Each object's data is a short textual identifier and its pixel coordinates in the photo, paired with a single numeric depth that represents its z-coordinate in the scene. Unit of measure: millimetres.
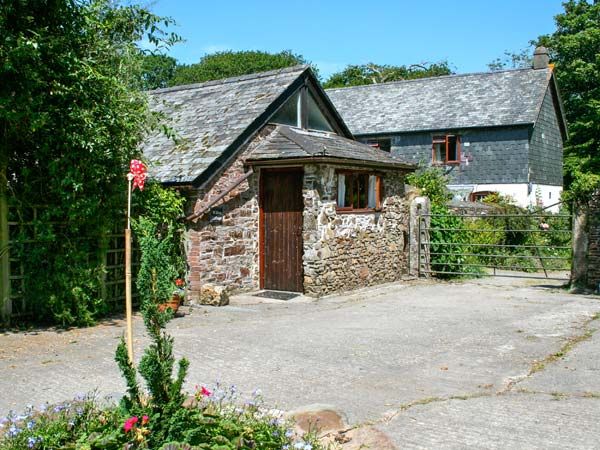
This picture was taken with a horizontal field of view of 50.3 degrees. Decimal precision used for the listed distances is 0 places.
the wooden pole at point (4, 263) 10641
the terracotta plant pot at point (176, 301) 11969
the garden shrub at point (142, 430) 4602
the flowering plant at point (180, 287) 12122
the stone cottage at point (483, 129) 28062
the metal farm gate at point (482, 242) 17984
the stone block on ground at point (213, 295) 13188
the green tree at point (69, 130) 9875
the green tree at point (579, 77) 34281
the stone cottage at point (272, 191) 13695
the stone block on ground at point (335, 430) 5117
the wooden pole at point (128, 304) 5645
